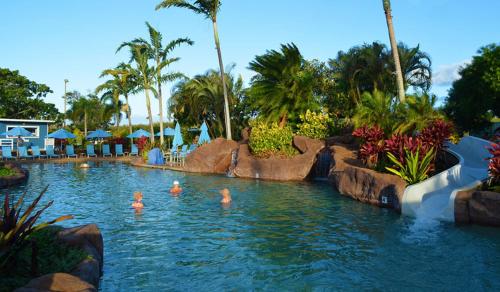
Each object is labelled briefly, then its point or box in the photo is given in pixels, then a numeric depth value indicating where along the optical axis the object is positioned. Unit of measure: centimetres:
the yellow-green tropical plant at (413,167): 1226
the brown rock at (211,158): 2270
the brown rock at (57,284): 445
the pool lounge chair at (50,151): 3192
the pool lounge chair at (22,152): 3077
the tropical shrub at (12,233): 533
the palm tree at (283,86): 2505
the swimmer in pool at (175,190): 1469
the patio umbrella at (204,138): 2675
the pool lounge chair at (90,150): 3378
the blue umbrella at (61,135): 3414
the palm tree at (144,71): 3161
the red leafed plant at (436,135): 1334
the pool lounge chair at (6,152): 2981
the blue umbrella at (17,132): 3238
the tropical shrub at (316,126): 2275
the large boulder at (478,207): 952
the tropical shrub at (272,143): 2080
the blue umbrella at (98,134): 3688
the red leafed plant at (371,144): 1446
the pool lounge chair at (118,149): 3459
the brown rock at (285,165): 1905
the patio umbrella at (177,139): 2694
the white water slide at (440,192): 1045
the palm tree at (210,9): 2623
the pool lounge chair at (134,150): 3409
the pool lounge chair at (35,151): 3111
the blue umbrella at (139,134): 3572
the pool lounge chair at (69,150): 3256
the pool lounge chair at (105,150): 3450
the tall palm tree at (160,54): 3116
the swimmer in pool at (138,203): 1212
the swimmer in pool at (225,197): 1270
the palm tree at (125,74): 3180
